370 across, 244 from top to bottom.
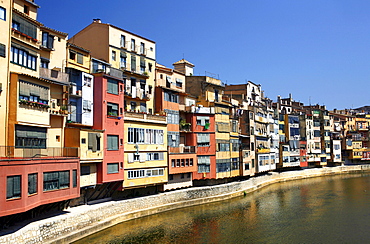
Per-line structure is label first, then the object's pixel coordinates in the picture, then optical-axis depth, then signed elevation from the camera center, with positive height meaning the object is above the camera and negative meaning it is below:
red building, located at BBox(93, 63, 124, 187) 37.09 +3.10
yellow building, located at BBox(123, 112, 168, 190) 40.38 -0.28
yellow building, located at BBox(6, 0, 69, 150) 27.67 +5.41
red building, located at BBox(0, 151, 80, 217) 23.52 -1.99
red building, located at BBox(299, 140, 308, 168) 88.31 -1.90
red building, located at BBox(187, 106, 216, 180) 52.25 +1.05
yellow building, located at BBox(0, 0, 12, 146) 26.61 +6.46
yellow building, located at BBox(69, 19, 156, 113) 42.38 +11.06
